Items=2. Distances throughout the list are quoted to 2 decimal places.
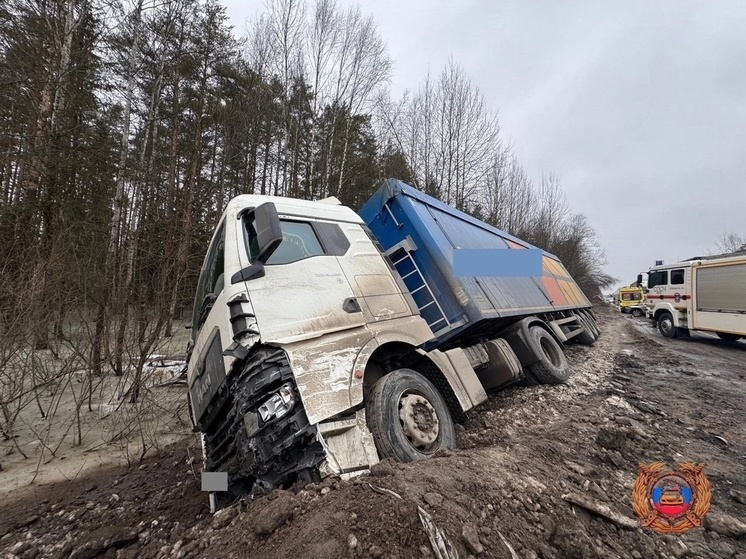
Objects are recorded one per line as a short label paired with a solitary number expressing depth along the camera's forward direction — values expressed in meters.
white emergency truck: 9.92
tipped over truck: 2.02
